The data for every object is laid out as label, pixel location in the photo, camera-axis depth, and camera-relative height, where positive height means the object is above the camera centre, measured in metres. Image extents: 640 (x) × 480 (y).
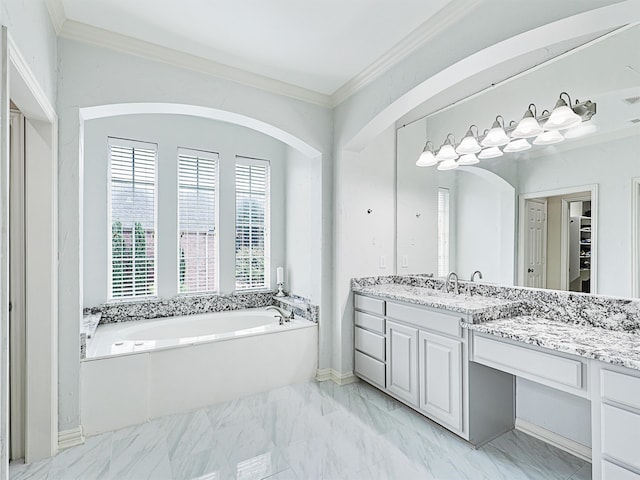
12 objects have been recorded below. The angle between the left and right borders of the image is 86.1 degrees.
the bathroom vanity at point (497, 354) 1.51 -0.65
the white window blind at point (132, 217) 3.53 +0.23
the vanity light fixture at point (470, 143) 2.69 +0.77
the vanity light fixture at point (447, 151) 2.94 +0.78
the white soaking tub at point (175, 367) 2.37 -1.01
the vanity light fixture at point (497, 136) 2.48 +0.77
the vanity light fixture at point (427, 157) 3.03 +0.74
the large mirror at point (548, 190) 1.97 +0.38
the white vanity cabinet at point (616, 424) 1.44 -0.79
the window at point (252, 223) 4.22 +0.21
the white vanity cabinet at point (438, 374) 2.20 -0.94
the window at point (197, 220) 3.89 +0.22
